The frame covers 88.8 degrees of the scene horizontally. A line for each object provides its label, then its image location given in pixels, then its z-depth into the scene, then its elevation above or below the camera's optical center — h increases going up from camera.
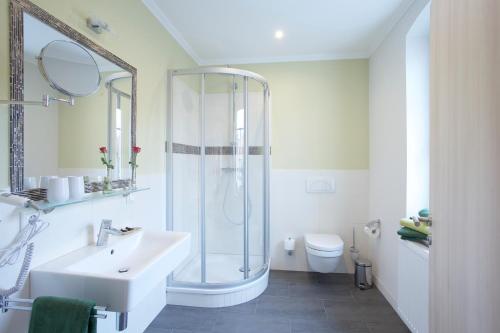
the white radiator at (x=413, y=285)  1.65 -0.84
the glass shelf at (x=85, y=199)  1.05 -0.16
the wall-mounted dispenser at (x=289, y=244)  2.96 -0.90
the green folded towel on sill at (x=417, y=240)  1.78 -0.53
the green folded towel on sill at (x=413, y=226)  1.76 -0.43
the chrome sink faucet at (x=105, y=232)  1.46 -0.38
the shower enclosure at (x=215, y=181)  2.38 -0.14
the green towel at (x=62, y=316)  0.94 -0.56
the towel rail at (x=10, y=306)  0.97 -0.54
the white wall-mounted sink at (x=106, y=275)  1.05 -0.50
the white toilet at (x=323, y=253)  2.54 -0.87
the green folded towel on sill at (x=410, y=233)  1.80 -0.48
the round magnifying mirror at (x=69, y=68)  1.21 +0.51
